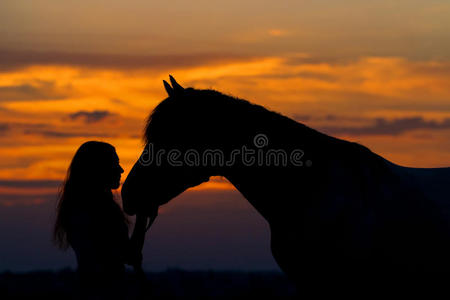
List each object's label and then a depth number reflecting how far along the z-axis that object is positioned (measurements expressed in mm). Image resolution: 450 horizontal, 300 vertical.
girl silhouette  11148
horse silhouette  9203
